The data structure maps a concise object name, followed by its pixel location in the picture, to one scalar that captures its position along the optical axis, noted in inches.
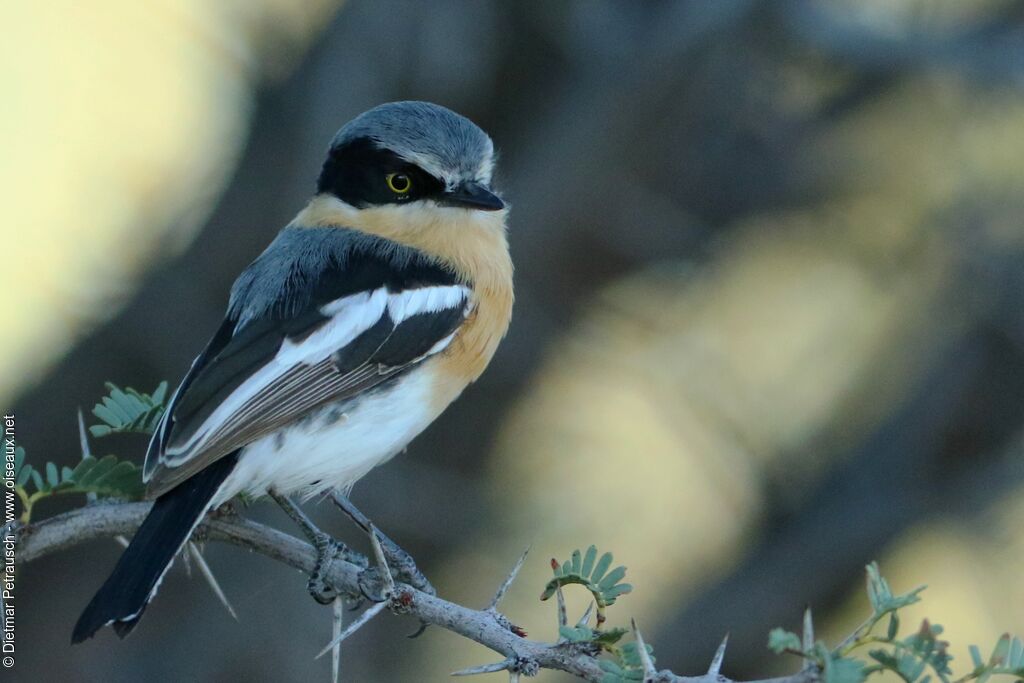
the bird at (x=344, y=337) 254.5
